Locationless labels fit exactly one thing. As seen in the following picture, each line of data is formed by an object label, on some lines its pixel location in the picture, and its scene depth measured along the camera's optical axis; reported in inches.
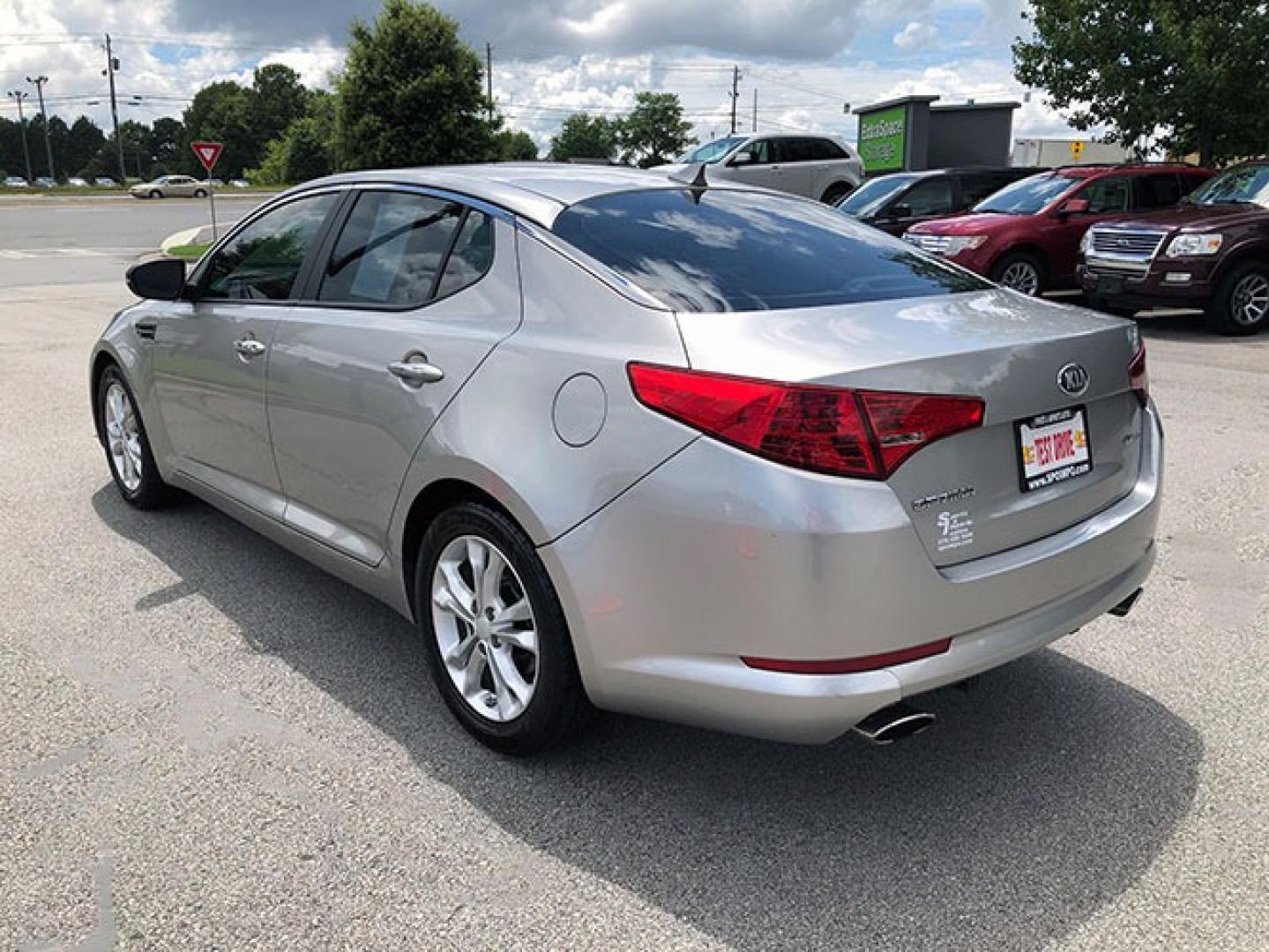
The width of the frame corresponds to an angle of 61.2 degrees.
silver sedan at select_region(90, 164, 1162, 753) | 93.5
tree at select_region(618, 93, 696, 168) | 3380.9
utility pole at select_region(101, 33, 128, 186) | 3078.2
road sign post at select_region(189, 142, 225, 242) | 770.2
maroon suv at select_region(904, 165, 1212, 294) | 490.6
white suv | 805.9
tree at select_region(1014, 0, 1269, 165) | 682.8
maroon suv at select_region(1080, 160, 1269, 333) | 428.5
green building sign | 957.8
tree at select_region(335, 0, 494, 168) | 1063.6
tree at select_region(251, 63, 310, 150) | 4379.9
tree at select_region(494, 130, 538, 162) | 3760.3
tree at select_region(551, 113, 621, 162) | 3582.7
